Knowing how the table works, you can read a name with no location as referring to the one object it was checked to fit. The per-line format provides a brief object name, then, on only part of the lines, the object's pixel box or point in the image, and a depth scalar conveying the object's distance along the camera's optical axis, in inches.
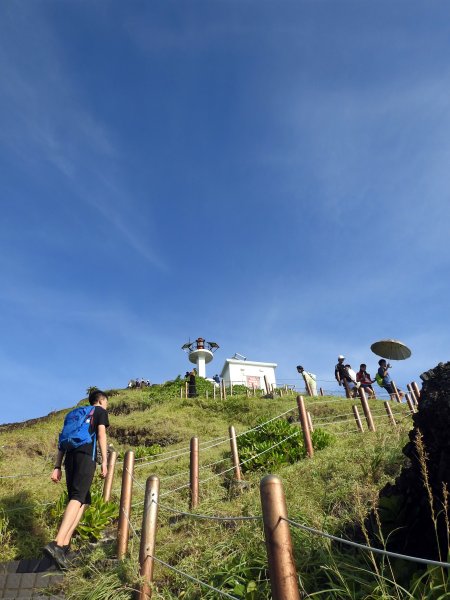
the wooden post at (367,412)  384.2
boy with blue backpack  175.2
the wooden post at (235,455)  311.9
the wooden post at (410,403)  540.2
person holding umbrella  653.9
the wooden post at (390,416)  418.9
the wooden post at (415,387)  648.4
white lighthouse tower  1517.0
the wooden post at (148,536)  139.0
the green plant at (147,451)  518.3
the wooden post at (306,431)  322.6
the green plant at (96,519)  209.5
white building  1320.1
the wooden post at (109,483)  267.6
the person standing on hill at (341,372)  661.3
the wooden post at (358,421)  398.8
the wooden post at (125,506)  176.9
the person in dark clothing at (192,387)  1041.8
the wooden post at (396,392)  661.2
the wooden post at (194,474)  257.4
